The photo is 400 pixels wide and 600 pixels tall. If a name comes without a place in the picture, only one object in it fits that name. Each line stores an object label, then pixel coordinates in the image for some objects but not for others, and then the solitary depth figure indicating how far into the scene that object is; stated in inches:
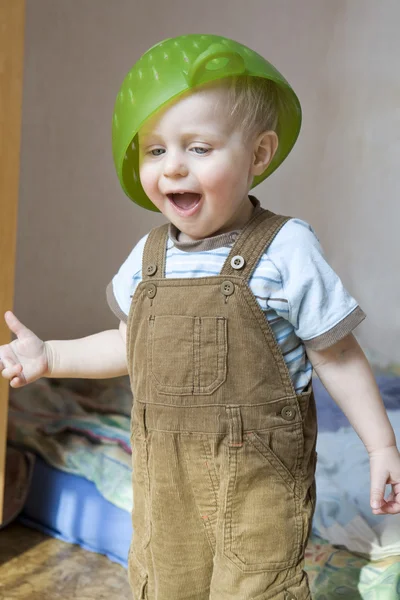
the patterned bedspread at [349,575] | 44.4
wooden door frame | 47.9
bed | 47.6
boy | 32.8
